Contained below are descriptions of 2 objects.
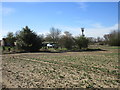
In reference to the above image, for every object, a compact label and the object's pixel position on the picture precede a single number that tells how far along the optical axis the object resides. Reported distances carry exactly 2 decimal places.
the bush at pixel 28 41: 29.45
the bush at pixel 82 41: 34.72
